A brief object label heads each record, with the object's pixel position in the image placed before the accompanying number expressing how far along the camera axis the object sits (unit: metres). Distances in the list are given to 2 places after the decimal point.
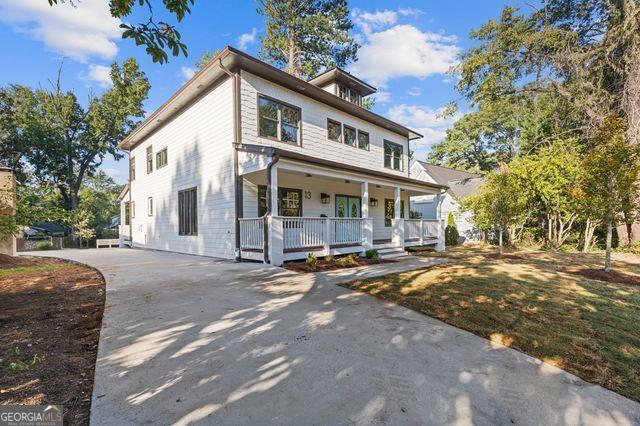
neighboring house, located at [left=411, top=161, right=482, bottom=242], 20.98
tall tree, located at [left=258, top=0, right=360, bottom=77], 19.16
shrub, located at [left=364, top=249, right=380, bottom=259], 9.94
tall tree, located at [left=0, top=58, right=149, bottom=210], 22.78
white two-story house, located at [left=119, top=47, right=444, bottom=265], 8.98
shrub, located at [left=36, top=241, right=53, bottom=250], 18.45
